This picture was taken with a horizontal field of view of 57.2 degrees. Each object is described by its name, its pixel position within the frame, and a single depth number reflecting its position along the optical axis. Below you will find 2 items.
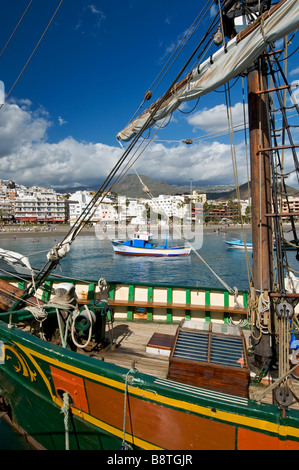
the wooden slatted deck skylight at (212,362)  4.05
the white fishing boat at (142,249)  50.84
